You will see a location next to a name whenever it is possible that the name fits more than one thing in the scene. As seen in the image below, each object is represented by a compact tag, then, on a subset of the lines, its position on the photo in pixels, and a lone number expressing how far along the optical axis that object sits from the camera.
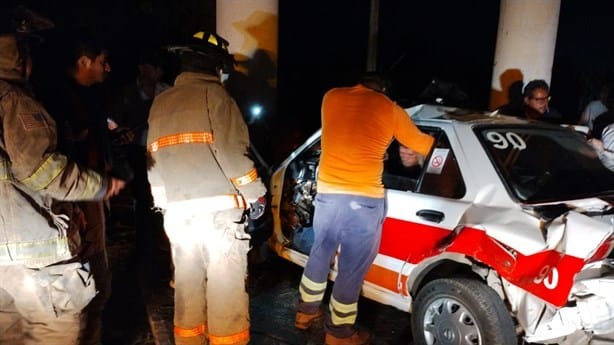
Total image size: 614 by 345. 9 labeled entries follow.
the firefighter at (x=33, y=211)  2.22
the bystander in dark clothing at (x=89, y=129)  2.97
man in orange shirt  3.28
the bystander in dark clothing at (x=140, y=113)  4.84
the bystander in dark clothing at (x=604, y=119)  5.21
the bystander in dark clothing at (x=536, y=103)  4.97
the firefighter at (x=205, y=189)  2.93
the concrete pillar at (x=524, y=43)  6.42
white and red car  2.67
